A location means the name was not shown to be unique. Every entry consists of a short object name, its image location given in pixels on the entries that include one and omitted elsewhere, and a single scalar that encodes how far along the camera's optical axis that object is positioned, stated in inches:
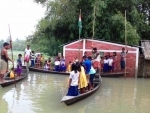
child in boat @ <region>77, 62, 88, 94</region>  437.4
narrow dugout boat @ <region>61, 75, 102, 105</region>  392.3
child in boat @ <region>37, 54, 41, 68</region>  869.1
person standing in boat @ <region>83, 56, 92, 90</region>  491.5
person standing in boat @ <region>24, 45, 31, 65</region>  817.4
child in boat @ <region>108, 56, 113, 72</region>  775.0
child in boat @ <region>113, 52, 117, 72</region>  789.9
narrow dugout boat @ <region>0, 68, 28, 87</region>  520.9
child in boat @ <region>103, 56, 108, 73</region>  776.9
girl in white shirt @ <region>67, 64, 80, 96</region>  401.1
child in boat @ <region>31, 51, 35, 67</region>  846.8
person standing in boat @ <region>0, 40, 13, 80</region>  452.4
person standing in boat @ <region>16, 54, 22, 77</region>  651.5
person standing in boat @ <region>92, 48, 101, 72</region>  659.4
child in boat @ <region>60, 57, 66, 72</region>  808.3
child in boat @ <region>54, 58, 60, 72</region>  808.9
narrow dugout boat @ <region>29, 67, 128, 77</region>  754.5
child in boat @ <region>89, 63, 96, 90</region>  499.4
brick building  797.2
